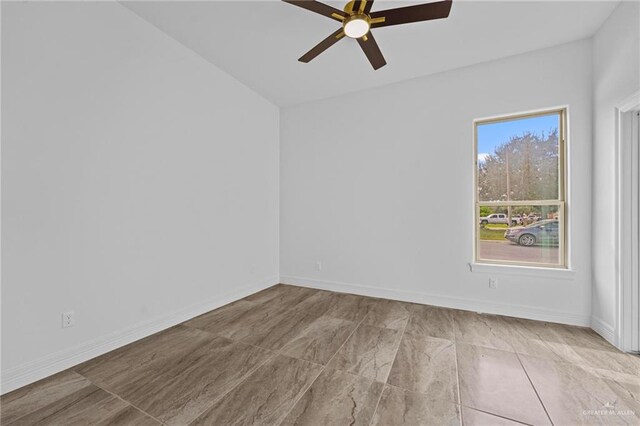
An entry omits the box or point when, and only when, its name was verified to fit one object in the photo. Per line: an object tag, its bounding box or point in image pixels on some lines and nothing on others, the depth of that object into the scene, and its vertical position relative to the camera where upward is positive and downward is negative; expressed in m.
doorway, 2.19 -0.14
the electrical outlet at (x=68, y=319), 1.98 -0.81
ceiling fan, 1.81 +1.44
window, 2.86 +0.26
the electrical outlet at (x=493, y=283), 3.00 -0.81
